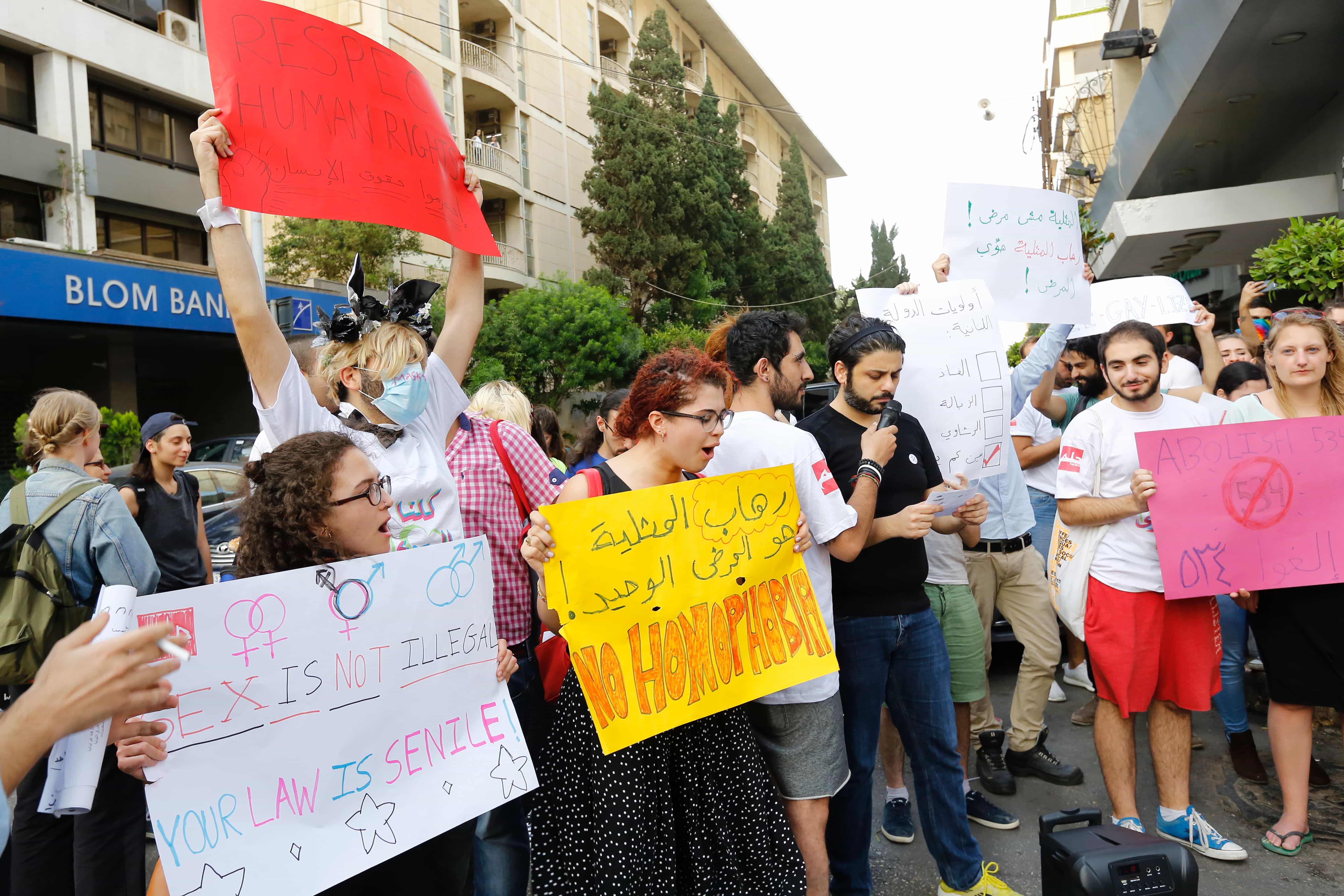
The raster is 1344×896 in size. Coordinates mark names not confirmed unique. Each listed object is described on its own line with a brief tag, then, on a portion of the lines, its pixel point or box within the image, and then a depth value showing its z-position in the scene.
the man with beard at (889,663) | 3.05
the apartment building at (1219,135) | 8.20
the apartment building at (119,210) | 15.42
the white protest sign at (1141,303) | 4.93
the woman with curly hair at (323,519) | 2.01
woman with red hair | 2.36
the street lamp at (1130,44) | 10.82
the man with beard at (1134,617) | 3.55
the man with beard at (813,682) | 2.76
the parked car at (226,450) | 13.76
